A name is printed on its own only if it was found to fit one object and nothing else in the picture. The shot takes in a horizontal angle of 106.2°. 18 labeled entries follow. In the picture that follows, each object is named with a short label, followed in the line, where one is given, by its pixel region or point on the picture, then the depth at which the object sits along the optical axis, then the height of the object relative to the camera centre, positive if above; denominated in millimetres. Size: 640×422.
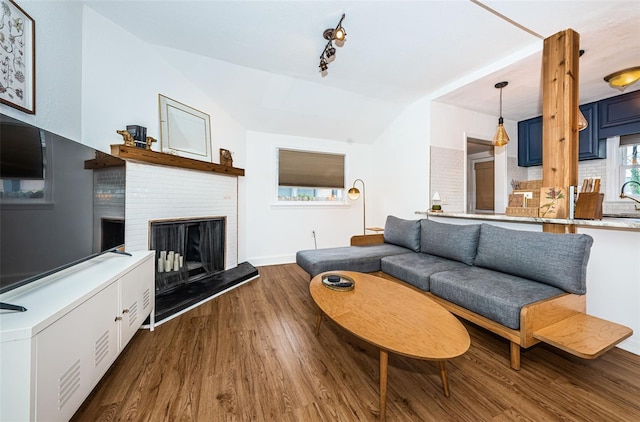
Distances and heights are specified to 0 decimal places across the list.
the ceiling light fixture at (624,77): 2627 +1505
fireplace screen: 2701 -503
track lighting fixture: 2065 +1640
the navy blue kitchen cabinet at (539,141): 3406 +1115
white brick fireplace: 2326 +138
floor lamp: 4257 +168
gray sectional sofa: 1661 -570
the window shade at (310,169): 4441 +799
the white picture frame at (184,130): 2727 +985
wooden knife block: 1957 +44
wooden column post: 2098 +914
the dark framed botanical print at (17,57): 1388 +934
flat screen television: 1045 +37
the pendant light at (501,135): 3016 +965
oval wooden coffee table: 1198 -666
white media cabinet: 840 -557
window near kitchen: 3191 +667
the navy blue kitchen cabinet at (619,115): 3072 +1282
